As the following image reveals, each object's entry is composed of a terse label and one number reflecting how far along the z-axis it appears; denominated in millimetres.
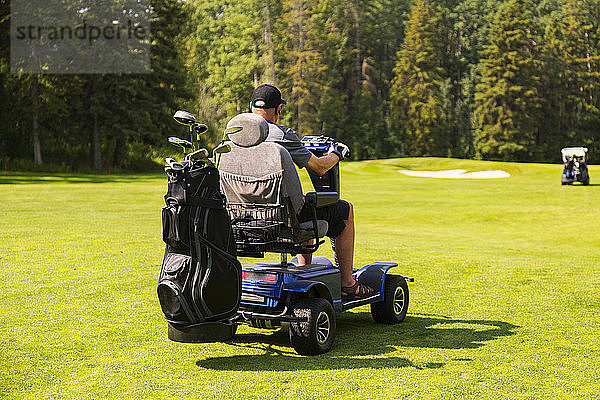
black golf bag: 10172
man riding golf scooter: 11550
